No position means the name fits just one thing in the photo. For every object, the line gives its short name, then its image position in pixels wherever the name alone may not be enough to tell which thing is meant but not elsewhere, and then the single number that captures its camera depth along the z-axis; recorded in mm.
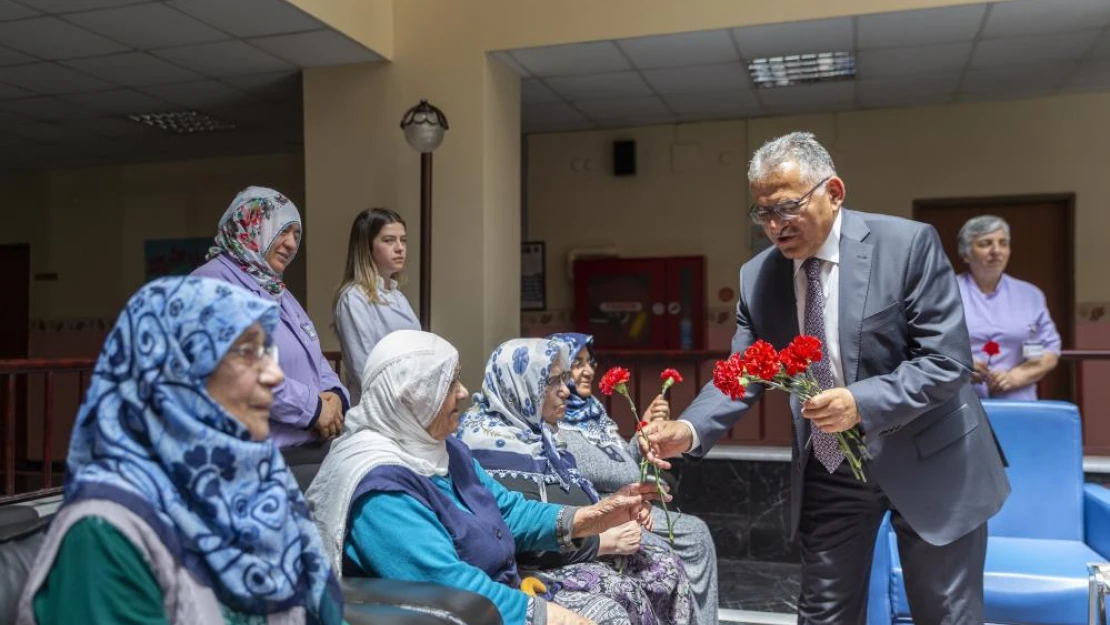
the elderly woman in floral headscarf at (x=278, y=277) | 2961
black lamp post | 4625
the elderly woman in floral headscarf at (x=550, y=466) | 2420
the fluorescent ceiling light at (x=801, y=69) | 5211
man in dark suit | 1893
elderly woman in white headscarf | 1866
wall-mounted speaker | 6797
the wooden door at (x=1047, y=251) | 6148
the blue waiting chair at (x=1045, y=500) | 2803
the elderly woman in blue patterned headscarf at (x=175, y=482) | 1159
